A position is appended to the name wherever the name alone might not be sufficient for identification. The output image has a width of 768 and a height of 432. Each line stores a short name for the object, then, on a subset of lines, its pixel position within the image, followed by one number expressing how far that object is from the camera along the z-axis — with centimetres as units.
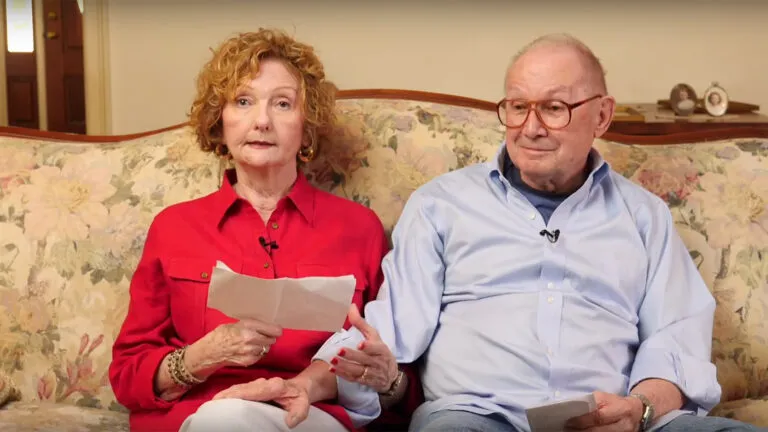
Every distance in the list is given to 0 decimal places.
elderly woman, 180
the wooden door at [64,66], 535
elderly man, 179
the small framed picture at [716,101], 364
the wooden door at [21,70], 552
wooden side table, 340
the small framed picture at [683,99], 356
